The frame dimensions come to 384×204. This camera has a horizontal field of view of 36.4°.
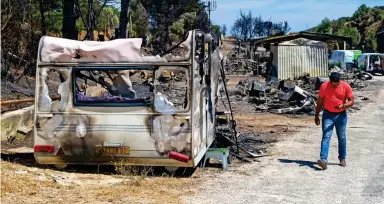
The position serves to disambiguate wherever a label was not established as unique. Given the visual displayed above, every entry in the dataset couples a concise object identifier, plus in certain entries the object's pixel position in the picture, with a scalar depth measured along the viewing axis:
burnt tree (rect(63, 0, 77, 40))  17.41
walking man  10.34
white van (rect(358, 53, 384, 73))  45.34
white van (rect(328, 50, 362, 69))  47.99
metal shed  34.78
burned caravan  8.87
